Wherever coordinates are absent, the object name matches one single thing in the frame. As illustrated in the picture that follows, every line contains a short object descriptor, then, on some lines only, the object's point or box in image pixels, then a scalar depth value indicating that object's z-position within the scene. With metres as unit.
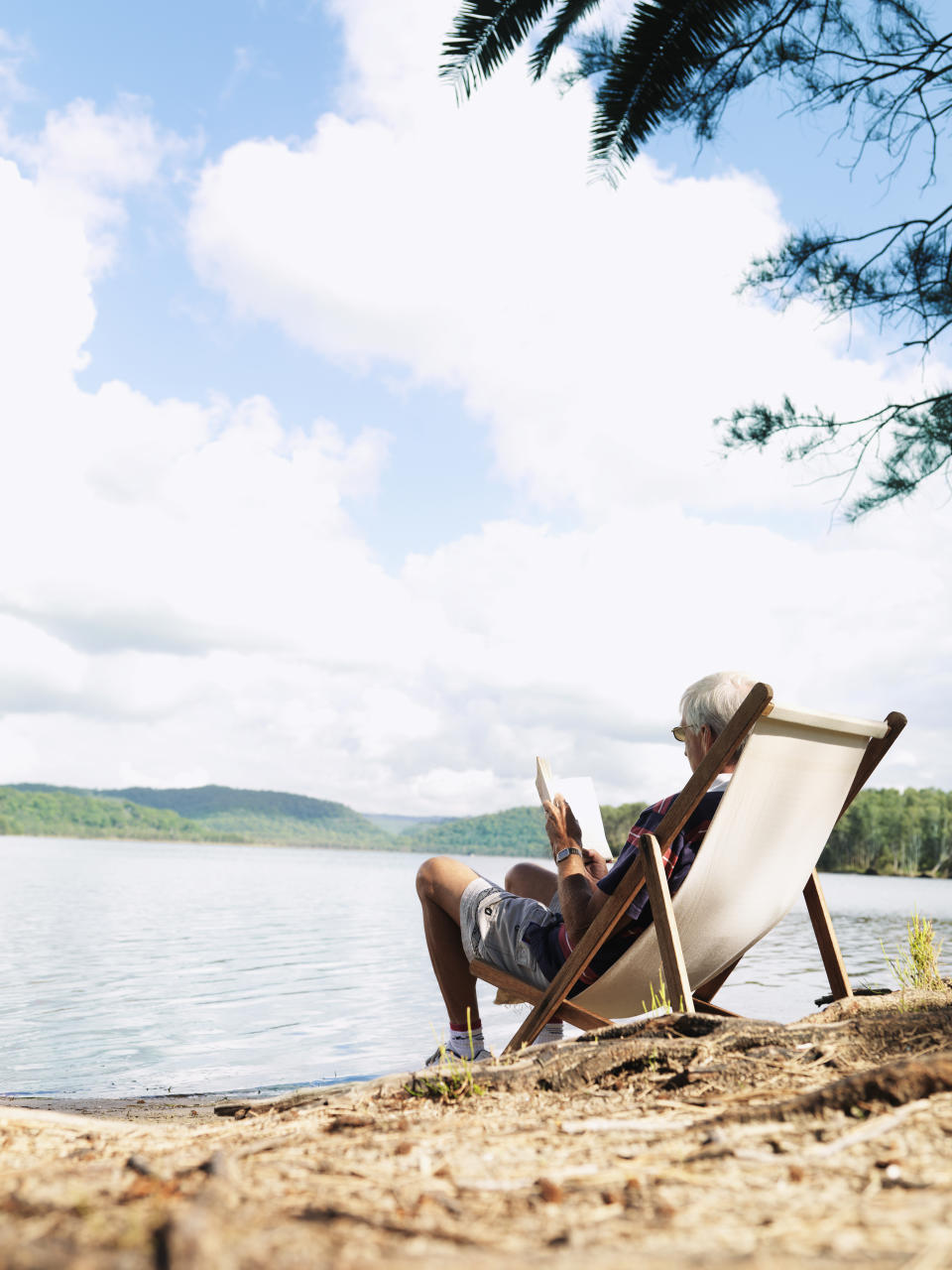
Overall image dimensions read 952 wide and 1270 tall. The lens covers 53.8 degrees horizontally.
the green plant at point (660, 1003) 2.54
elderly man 2.88
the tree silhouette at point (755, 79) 4.53
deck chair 2.59
